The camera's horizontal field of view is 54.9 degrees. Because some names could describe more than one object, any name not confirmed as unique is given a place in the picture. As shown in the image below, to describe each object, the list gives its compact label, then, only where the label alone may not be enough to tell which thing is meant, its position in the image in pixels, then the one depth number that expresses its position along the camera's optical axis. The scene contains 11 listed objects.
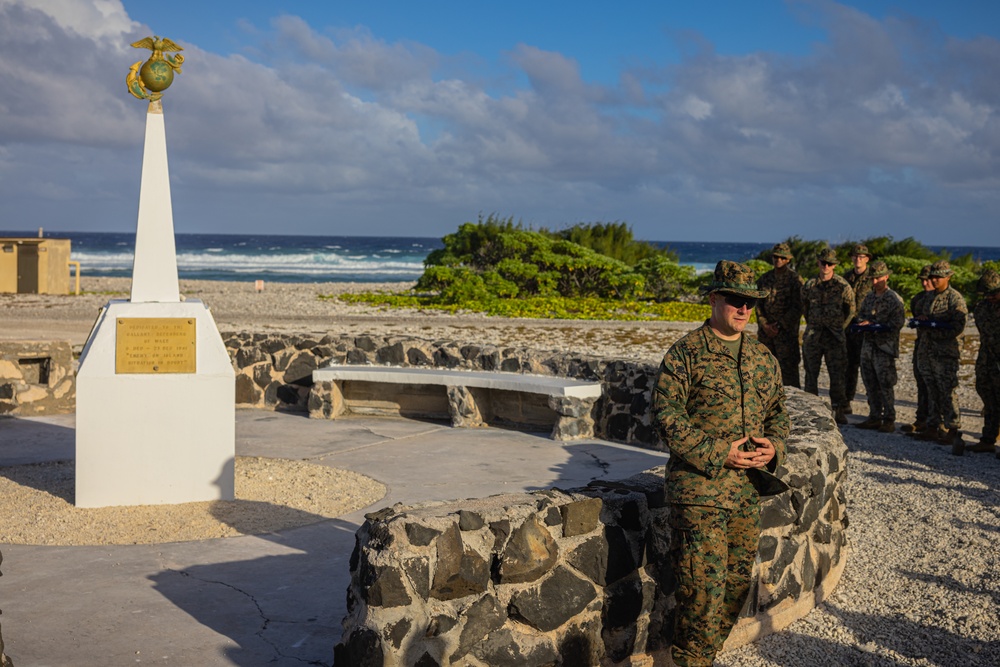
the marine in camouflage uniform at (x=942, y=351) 9.44
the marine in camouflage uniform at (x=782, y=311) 10.33
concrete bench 8.61
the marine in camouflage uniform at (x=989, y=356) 8.94
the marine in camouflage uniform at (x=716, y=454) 3.81
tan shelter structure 29.44
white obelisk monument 6.27
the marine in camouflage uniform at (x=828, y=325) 10.38
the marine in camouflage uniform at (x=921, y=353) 9.72
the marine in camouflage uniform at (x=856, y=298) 10.73
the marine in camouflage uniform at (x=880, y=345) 10.07
